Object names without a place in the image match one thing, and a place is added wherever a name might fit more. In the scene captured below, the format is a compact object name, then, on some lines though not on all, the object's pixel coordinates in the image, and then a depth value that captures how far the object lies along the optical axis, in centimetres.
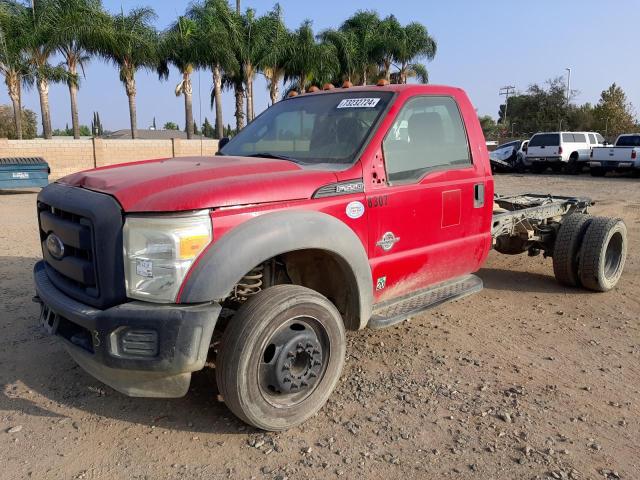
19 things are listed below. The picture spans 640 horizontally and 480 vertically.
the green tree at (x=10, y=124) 4409
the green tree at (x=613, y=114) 4612
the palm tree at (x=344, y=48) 3700
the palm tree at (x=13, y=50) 2538
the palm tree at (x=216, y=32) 3136
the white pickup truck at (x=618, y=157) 1992
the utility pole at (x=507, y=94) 6326
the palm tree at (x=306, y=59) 3344
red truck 266
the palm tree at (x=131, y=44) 2888
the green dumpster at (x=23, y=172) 1483
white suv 2308
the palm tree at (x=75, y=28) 2631
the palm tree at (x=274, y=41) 3238
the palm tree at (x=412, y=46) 3947
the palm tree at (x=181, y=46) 3195
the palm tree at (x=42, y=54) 2588
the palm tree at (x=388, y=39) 3875
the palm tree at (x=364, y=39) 3866
